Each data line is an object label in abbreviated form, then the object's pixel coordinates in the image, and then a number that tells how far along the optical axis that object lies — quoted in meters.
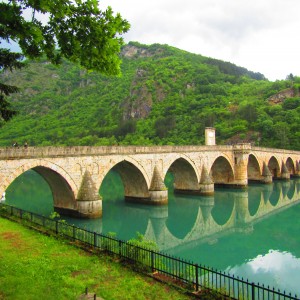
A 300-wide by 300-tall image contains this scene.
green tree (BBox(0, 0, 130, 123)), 7.22
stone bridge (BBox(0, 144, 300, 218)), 24.31
